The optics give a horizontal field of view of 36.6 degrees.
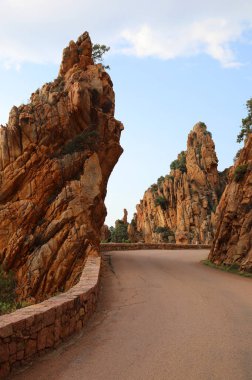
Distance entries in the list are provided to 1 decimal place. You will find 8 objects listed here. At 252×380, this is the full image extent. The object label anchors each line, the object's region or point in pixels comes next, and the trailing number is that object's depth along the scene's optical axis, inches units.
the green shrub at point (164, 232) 2701.8
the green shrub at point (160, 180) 3154.8
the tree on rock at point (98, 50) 1320.1
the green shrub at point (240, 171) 874.8
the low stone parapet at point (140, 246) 1398.4
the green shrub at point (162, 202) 2861.7
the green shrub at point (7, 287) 753.6
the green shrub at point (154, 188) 3118.8
